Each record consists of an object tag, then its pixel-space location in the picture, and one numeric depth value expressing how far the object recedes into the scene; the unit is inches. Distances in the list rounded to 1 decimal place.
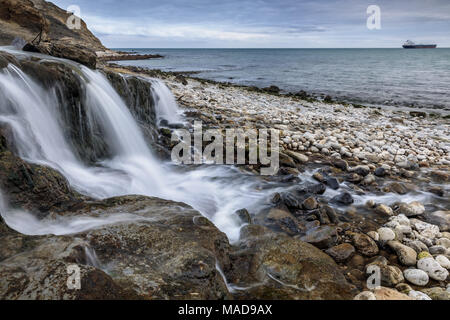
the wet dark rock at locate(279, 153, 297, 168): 320.2
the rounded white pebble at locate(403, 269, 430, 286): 152.6
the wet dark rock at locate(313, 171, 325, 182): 291.0
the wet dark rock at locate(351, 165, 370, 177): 306.8
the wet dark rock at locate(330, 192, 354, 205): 248.1
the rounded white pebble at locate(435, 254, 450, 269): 164.3
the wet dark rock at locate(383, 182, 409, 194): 273.1
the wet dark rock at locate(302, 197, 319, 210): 230.7
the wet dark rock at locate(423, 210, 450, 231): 214.6
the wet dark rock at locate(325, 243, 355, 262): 171.6
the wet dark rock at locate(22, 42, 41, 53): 349.7
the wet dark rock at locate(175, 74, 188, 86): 895.1
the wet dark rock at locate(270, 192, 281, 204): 243.1
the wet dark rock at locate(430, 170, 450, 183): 307.1
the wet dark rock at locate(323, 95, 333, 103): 845.8
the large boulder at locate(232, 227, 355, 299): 130.6
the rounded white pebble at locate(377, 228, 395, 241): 190.9
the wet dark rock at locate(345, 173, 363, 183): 291.7
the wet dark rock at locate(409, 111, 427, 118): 683.7
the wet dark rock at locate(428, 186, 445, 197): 273.3
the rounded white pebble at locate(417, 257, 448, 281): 155.9
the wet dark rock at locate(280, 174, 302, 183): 288.6
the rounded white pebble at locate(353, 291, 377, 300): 125.4
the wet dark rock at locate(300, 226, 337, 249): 181.3
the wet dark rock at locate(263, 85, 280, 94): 1012.4
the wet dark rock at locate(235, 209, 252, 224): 206.7
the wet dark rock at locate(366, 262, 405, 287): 152.2
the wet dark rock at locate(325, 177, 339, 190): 278.2
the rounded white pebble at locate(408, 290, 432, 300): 133.4
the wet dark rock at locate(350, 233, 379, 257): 179.3
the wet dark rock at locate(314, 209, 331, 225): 216.2
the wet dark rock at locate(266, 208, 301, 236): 205.1
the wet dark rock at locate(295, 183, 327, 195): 264.4
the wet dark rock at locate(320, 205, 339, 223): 219.1
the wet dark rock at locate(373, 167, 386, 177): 310.2
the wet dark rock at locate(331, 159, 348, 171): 321.7
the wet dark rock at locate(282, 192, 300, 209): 232.8
